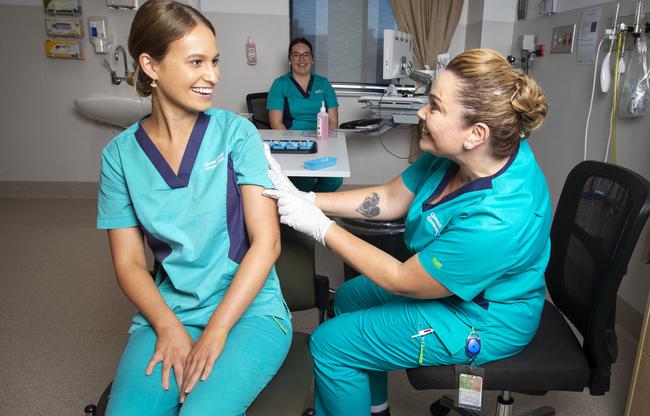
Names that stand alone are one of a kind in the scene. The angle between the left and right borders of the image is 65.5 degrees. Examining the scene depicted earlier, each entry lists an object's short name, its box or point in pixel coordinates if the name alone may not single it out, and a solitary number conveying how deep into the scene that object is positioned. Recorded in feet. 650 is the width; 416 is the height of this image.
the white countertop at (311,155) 6.26
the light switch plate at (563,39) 8.83
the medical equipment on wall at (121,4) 12.06
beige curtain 12.74
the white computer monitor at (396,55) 9.30
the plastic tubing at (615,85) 7.26
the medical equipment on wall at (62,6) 12.07
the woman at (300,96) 11.19
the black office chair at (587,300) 3.60
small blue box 6.38
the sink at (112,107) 12.37
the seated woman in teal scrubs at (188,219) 3.58
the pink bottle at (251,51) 12.79
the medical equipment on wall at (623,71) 6.93
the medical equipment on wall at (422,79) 9.17
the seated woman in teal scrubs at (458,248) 3.51
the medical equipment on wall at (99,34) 12.28
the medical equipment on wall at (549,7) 9.34
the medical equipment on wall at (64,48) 12.41
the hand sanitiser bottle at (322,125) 8.58
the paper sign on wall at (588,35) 8.07
